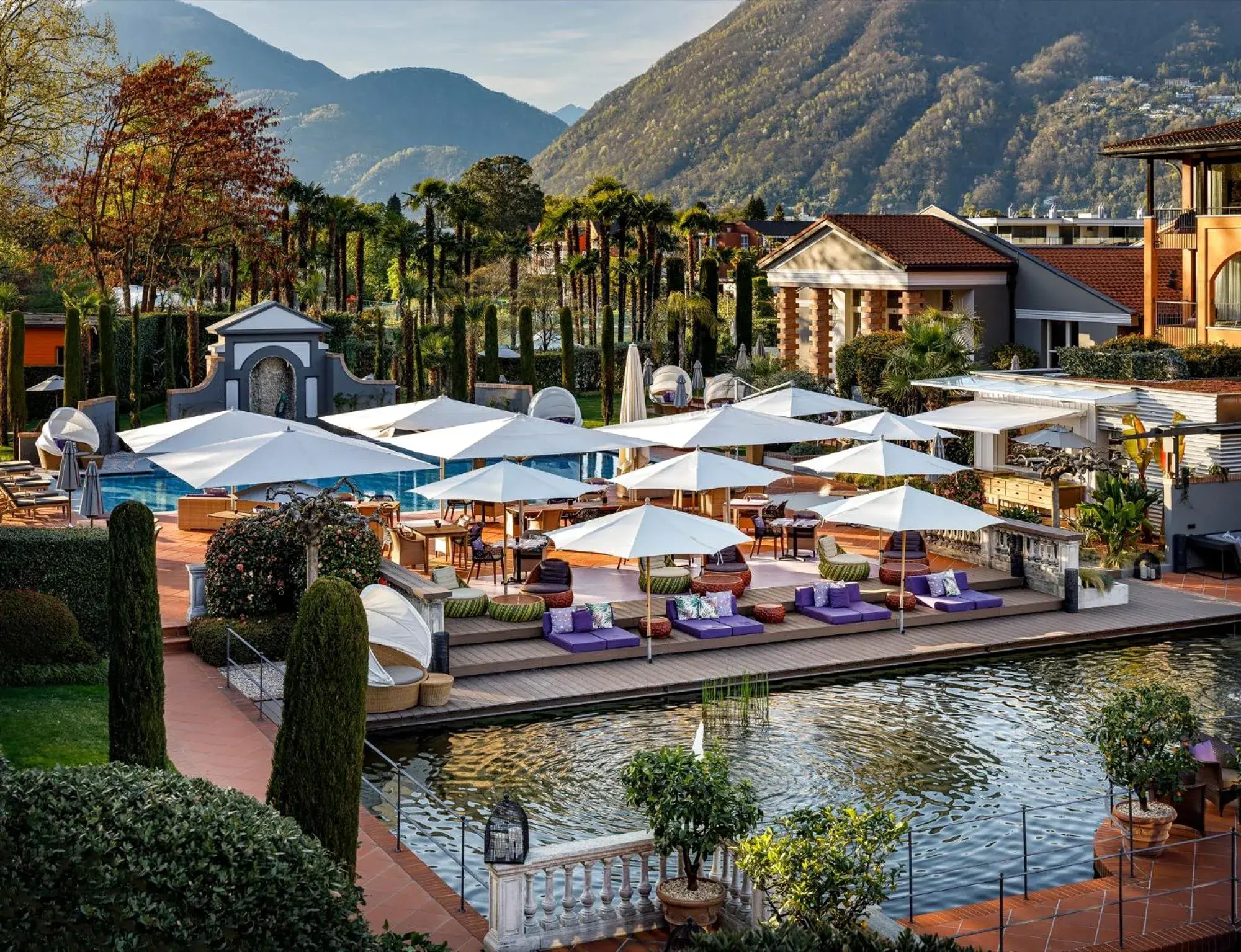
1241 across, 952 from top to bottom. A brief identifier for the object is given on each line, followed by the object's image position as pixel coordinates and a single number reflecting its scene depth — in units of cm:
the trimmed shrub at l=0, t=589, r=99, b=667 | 1859
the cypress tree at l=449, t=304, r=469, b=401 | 4484
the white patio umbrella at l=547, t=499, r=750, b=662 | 2008
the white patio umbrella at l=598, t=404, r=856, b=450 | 2694
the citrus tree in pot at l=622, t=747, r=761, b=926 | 1143
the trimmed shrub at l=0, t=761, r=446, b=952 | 817
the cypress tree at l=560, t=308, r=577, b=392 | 4803
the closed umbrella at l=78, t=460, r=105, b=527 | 2653
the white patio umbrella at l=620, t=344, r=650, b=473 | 3275
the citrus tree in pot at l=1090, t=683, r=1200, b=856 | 1324
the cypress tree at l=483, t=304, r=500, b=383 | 4903
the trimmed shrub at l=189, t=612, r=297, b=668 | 1973
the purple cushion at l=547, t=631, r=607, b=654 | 2031
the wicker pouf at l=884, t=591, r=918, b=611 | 2261
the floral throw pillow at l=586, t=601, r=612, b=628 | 2100
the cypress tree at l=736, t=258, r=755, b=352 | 5144
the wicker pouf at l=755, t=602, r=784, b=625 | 2167
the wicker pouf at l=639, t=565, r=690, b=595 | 2286
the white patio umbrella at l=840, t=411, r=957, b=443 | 2817
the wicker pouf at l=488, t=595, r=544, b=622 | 2100
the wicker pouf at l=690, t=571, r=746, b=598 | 2252
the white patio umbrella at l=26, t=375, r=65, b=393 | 4322
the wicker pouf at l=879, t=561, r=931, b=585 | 2333
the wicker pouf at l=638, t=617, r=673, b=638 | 2098
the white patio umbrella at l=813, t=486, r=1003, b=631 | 2183
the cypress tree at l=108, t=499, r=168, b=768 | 1332
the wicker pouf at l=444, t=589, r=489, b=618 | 2128
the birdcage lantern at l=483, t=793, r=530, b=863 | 1137
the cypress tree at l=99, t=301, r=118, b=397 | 4157
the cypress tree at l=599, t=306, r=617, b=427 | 4566
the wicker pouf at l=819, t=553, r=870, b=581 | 2359
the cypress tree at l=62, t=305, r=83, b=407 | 4031
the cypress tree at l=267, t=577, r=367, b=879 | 1149
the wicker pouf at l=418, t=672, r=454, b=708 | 1811
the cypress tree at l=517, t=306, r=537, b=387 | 4672
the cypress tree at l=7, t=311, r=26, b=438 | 3988
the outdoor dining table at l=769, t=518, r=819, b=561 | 2614
